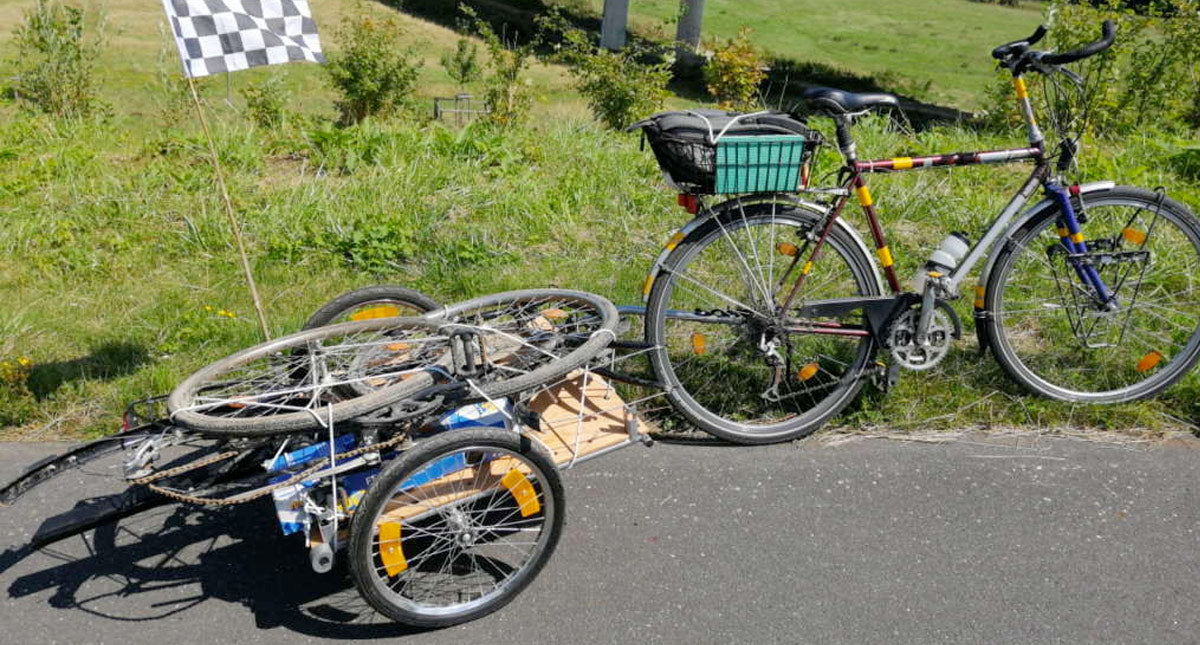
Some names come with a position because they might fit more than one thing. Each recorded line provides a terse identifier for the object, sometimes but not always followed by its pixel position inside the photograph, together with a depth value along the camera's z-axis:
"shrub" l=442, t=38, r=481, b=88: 20.16
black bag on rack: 3.69
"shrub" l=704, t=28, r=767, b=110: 12.12
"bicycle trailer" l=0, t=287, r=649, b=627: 2.94
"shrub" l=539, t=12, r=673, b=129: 9.92
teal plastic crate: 3.68
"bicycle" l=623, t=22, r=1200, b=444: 3.87
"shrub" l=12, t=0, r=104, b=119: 8.89
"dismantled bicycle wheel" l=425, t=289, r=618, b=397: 3.37
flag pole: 4.23
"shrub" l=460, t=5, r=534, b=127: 9.40
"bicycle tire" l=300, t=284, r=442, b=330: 4.06
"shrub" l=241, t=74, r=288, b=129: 8.13
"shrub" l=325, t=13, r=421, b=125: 14.16
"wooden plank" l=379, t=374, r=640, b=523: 3.15
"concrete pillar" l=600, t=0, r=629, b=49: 31.73
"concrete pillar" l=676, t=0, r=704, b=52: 30.86
